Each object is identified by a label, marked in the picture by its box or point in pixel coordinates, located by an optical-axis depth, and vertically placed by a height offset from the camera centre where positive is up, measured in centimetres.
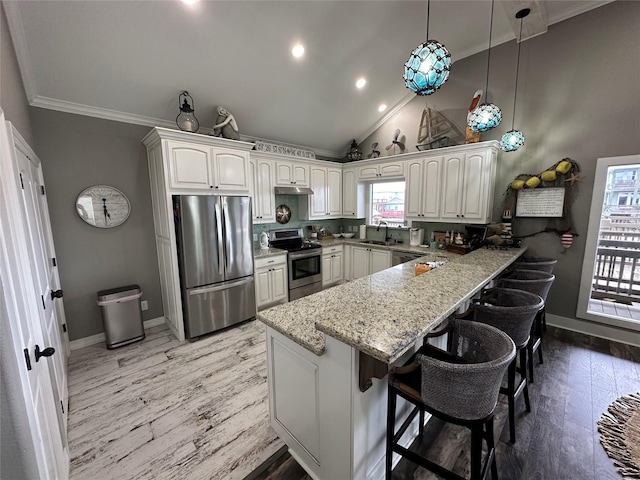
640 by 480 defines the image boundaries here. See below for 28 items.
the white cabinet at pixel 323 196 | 462 +27
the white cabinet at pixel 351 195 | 493 +28
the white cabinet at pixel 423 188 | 389 +33
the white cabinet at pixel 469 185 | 347 +32
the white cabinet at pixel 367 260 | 430 -91
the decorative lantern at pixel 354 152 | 501 +113
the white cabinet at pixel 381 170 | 429 +69
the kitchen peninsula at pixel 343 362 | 117 -79
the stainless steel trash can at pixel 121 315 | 290 -119
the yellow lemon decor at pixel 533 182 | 329 +31
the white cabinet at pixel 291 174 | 412 +61
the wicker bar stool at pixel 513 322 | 165 -78
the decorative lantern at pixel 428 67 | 144 +82
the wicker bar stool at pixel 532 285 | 218 -72
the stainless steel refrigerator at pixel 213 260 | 296 -60
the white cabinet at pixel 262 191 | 385 +31
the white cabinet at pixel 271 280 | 373 -106
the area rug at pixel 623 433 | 159 -162
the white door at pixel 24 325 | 95 -47
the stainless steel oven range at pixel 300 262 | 412 -86
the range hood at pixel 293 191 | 408 +33
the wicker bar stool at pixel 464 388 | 107 -84
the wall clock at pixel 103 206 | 290 +10
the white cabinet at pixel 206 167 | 286 +55
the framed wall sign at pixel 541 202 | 325 +5
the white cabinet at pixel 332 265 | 458 -102
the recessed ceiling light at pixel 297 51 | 290 +186
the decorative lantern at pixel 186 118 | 295 +112
